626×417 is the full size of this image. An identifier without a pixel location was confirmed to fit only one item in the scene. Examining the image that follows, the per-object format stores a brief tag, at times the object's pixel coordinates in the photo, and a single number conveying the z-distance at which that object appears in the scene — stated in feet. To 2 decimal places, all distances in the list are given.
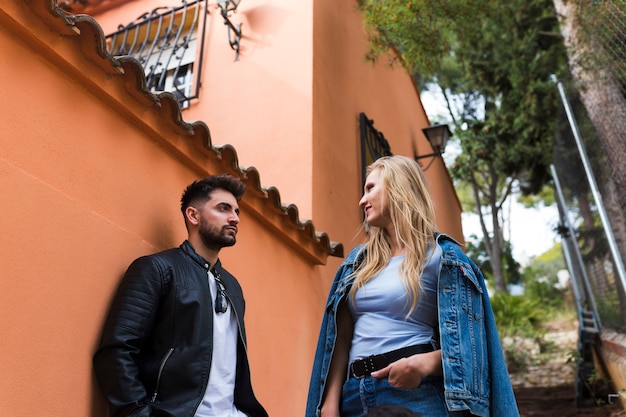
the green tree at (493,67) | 21.85
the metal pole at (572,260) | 27.04
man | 7.59
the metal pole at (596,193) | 19.24
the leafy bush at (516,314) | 47.05
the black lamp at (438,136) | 32.48
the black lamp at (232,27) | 20.11
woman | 7.27
